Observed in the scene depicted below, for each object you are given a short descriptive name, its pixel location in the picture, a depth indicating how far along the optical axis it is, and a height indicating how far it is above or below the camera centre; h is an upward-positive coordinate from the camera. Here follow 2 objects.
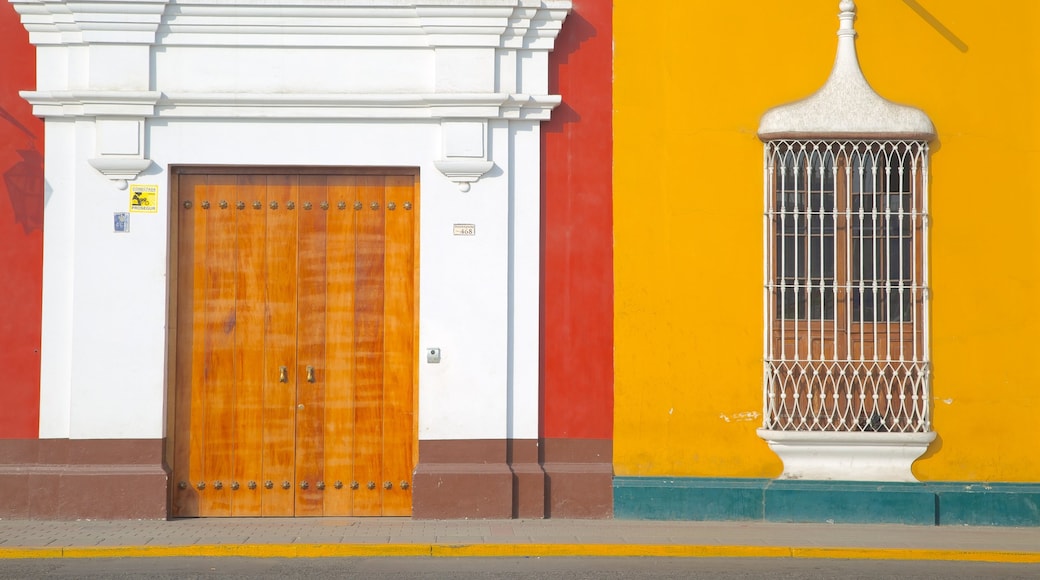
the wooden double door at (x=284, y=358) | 9.18 -0.39
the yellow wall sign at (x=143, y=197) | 9.03 +0.84
